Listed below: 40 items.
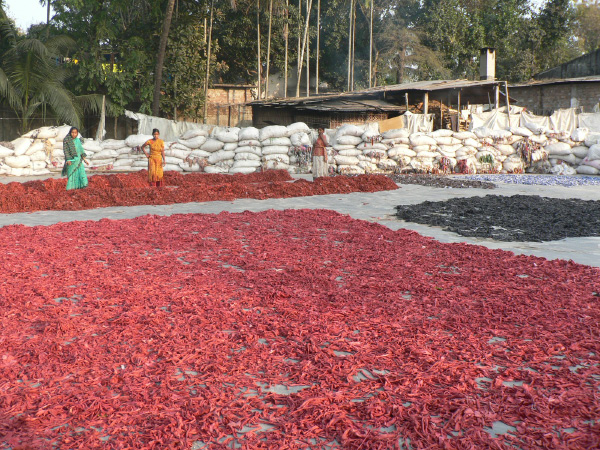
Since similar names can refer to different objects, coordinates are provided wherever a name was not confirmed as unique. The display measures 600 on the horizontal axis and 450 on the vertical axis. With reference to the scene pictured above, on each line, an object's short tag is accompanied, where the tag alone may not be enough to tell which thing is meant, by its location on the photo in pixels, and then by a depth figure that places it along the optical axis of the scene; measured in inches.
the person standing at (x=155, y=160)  447.8
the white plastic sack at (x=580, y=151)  720.3
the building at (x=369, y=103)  895.1
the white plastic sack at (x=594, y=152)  694.5
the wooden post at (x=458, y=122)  867.2
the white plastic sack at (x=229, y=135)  677.3
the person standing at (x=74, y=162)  412.2
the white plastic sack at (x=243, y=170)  664.4
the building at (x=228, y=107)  1056.0
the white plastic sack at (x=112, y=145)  697.0
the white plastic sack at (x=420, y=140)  683.4
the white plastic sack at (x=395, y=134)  680.4
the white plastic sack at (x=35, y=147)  658.7
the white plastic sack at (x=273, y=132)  675.4
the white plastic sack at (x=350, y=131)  679.7
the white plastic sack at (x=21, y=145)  649.0
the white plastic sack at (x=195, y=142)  682.8
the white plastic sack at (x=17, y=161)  639.8
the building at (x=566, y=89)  987.9
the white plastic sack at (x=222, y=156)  677.3
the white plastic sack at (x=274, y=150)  673.6
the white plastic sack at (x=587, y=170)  698.0
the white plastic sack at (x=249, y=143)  674.2
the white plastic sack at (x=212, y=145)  678.5
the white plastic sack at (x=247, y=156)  671.1
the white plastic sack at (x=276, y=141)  675.4
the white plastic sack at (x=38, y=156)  665.3
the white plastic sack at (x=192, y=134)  692.7
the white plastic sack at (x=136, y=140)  681.6
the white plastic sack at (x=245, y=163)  668.1
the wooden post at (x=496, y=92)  931.1
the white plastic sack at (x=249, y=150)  673.0
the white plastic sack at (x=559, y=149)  721.6
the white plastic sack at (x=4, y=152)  640.4
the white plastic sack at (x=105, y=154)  690.2
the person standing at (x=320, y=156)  538.0
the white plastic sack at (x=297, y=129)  683.4
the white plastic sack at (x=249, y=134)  673.0
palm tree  732.0
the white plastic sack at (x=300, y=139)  679.7
